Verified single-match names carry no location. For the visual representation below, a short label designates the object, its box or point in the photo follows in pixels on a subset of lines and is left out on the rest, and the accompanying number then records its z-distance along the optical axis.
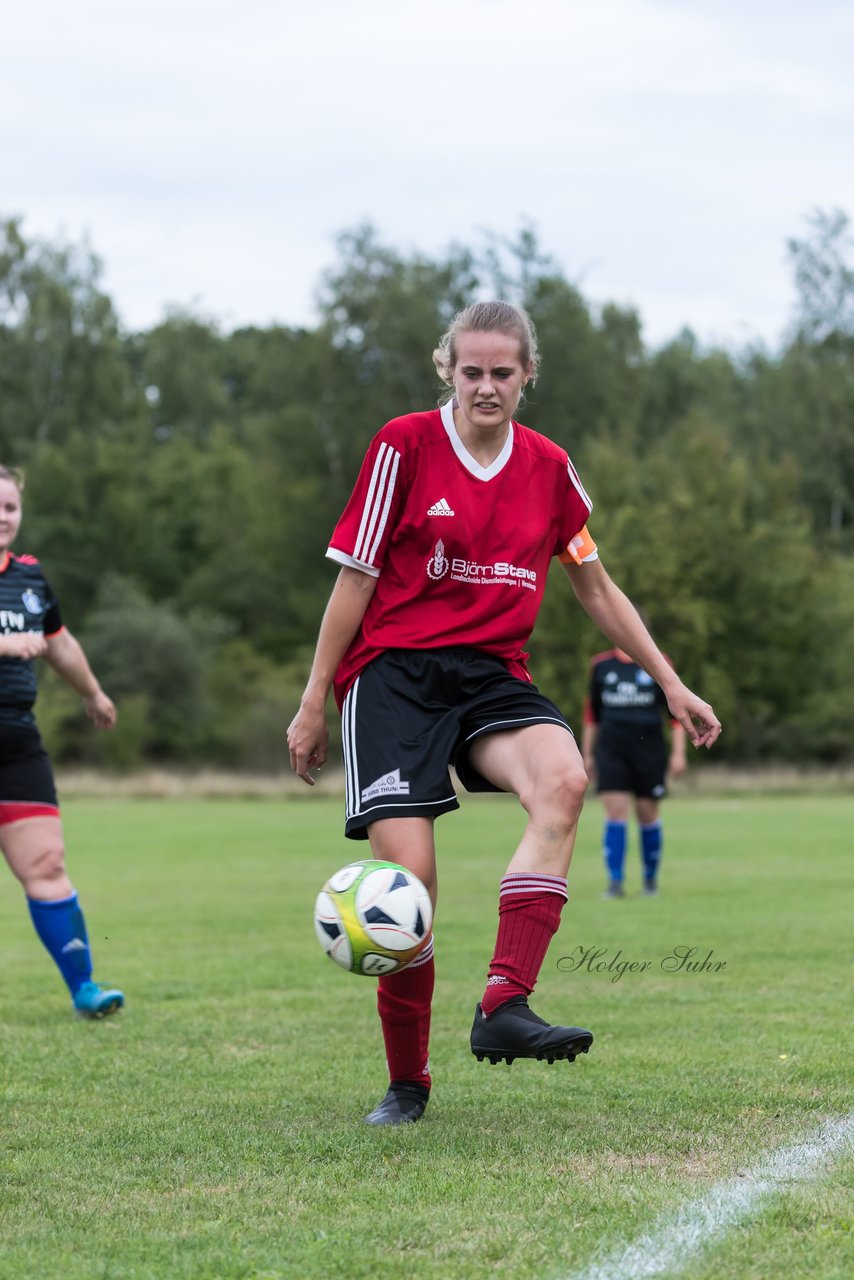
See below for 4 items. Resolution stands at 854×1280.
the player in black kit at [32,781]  12.45
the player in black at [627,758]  24.36
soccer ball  7.98
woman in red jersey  8.59
